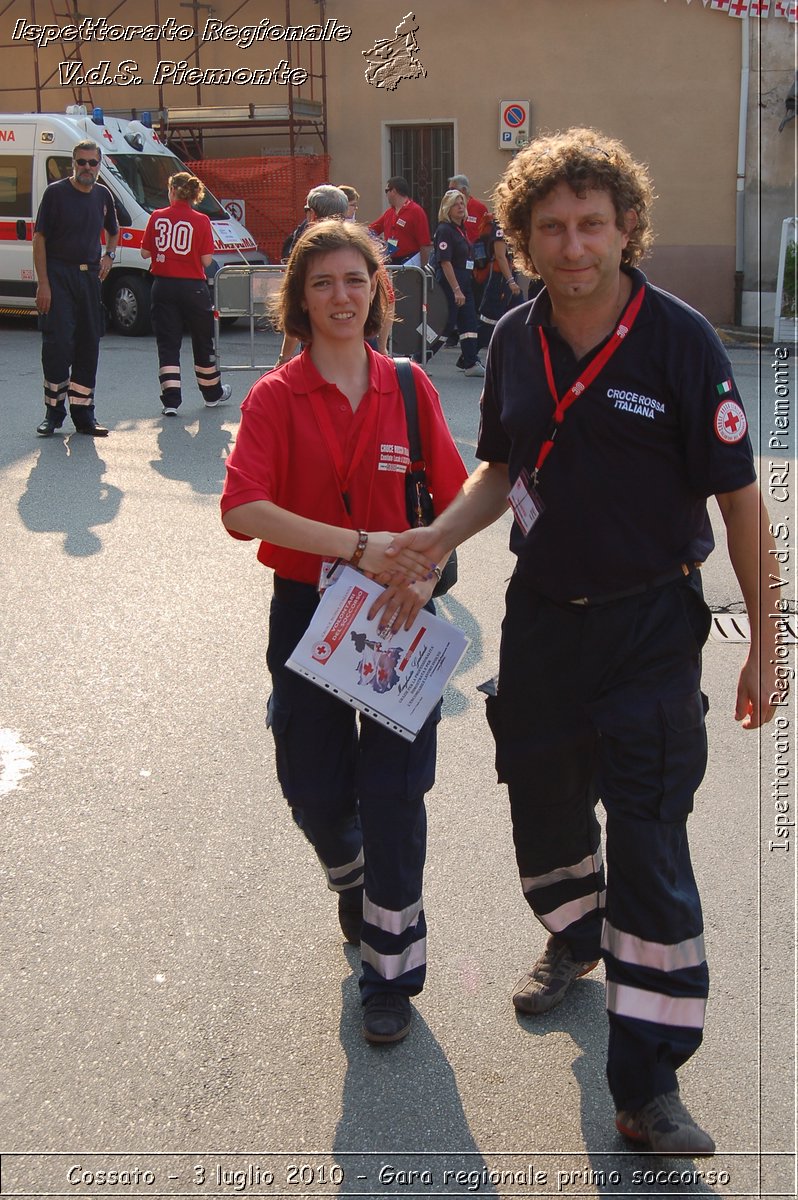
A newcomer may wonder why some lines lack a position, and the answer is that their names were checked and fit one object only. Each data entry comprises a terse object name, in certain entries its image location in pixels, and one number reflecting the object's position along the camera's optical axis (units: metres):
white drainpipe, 18.66
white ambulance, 17.22
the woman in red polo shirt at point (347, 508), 3.21
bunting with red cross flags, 18.28
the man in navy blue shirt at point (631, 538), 2.78
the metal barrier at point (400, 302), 11.77
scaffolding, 20.80
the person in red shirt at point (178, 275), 11.32
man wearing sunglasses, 10.19
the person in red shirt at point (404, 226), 15.31
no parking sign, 19.70
